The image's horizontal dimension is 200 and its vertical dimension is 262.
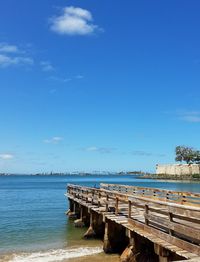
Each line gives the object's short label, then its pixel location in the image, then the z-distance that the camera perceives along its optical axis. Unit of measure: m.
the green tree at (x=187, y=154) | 86.23
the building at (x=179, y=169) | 87.89
